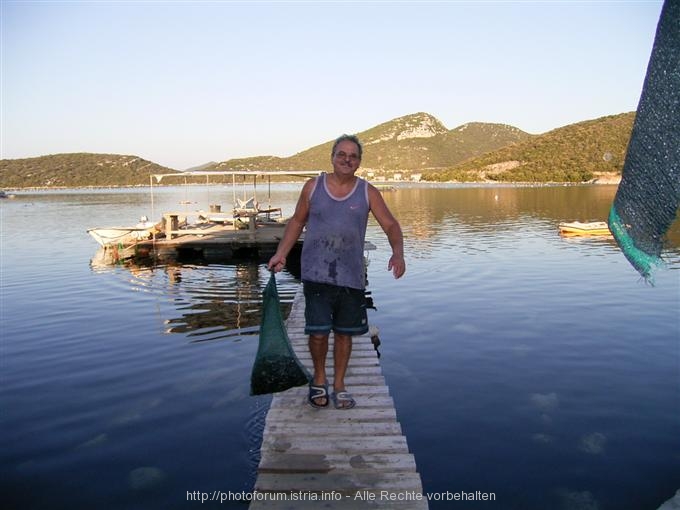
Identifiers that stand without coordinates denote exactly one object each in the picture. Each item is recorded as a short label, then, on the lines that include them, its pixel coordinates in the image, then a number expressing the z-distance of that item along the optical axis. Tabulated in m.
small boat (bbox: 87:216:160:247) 23.72
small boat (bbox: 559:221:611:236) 29.55
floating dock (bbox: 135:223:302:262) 22.36
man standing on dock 4.45
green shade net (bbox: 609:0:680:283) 1.84
